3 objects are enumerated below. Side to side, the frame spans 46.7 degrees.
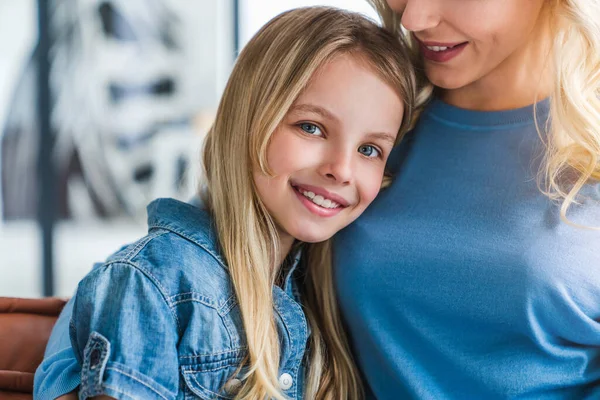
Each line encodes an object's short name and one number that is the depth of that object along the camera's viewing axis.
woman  1.09
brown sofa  1.14
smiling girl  0.99
